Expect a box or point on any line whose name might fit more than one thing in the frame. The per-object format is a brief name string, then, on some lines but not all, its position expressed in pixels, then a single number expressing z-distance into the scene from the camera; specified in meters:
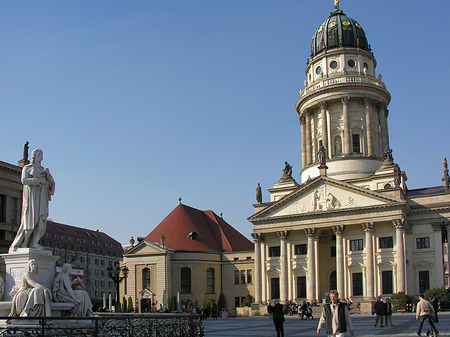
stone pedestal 12.93
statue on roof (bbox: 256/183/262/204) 69.32
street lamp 31.26
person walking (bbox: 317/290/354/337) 12.12
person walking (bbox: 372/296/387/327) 29.31
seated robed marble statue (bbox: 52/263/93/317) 12.98
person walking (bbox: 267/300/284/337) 21.53
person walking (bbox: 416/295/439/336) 19.16
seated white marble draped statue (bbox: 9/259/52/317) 12.13
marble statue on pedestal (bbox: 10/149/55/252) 13.40
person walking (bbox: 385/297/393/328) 30.08
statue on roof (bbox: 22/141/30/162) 47.50
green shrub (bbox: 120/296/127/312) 66.30
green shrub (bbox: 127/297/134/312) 70.19
